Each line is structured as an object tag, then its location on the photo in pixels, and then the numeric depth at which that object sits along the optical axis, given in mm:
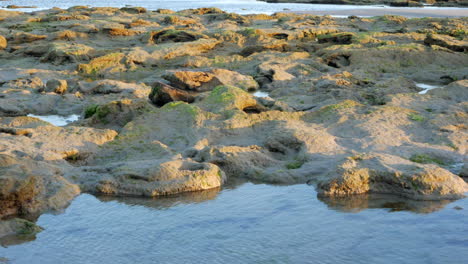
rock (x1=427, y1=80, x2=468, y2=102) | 15023
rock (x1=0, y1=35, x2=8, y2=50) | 23062
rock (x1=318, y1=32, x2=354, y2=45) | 24547
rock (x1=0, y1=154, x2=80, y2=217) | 8289
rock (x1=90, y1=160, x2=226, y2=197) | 9266
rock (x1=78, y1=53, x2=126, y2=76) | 19750
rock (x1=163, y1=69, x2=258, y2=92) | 16531
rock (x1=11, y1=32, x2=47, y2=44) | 24452
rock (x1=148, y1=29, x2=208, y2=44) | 24828
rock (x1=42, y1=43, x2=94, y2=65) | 20875
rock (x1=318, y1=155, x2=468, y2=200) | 9188
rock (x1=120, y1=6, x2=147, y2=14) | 40641
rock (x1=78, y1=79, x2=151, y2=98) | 16422
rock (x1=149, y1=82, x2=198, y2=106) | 14266
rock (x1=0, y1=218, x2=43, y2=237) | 7723
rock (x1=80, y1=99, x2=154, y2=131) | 13016
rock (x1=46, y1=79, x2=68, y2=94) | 16547
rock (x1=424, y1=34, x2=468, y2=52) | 21688
